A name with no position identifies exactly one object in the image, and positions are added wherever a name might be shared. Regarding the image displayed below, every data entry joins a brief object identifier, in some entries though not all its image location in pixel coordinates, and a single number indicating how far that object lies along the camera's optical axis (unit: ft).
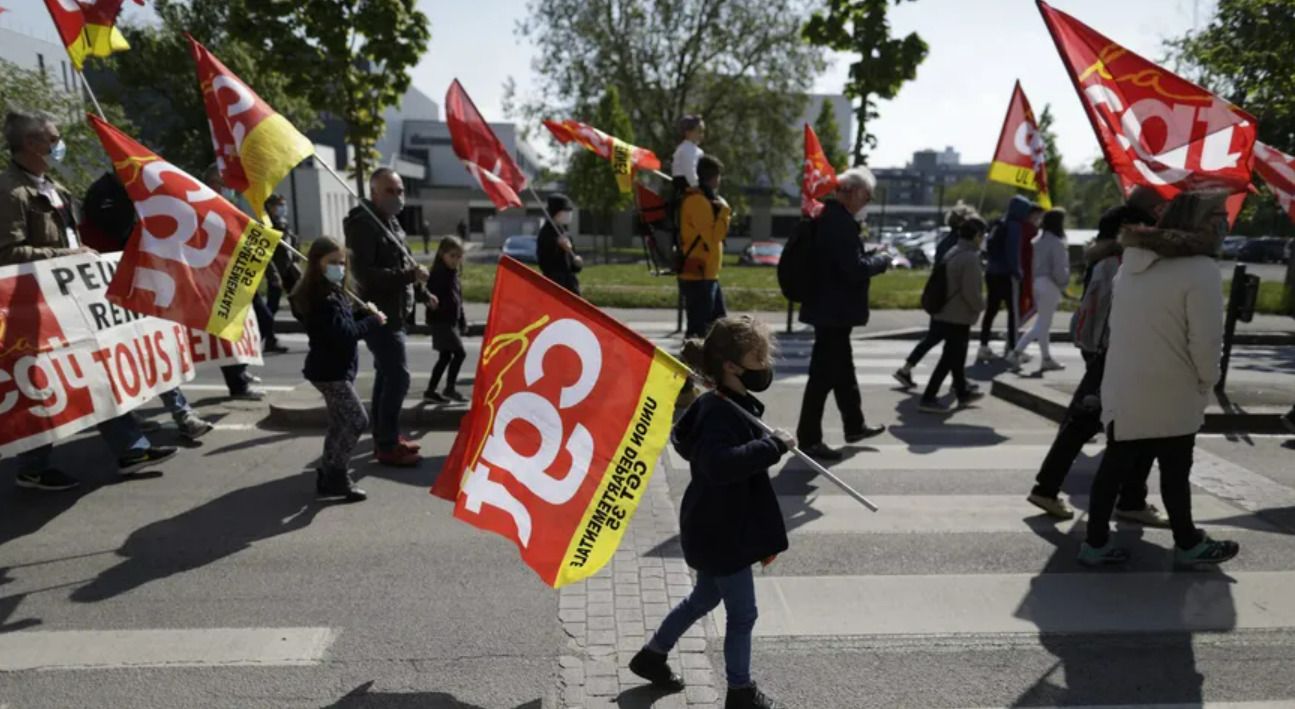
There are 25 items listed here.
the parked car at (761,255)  120.88
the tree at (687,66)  122.42
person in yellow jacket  24.52
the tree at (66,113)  36.20
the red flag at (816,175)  34.09
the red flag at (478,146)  28.14
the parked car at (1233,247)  144.62
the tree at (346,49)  48.60
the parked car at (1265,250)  136.98
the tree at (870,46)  48.34
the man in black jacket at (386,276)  19.29
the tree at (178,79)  113.70
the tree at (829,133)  183.11
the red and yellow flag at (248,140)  17.03
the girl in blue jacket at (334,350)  16.89
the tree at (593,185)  137.49
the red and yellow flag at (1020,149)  30.94
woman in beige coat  13.87
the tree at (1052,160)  194.29
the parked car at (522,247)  108.78
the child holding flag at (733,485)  10.17
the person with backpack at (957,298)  26.11
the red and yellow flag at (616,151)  30.73
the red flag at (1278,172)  24.09
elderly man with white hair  19.81
